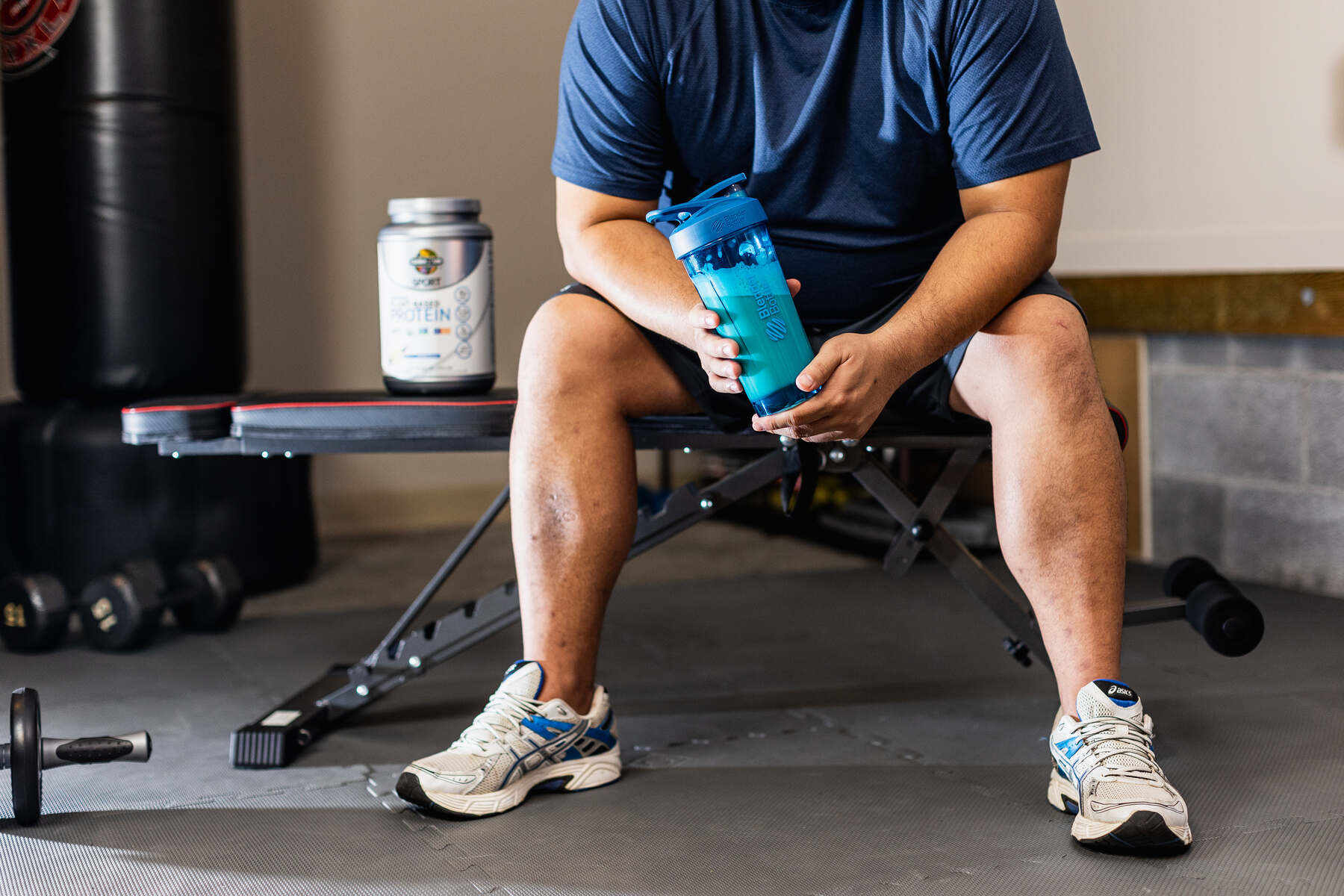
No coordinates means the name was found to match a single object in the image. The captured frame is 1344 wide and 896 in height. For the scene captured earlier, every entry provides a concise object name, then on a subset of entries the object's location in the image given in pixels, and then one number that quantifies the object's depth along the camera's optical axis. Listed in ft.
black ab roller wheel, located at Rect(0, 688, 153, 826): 4.38
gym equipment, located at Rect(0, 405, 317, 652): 8.33
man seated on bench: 4.27
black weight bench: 5.06
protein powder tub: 5.52
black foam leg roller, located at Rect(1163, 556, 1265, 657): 5.14
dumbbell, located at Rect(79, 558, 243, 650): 7.14
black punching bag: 8.43
